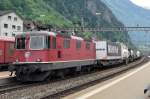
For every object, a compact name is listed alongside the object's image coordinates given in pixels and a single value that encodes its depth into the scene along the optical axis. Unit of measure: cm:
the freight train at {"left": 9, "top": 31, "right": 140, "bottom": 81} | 1519
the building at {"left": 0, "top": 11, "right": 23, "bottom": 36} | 6427
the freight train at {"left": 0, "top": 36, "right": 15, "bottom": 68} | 2335
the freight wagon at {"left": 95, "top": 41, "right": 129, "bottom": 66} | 2738
